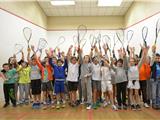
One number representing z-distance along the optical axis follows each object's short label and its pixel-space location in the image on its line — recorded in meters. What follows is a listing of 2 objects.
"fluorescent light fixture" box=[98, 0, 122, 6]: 5.19
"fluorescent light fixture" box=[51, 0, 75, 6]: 5.13
